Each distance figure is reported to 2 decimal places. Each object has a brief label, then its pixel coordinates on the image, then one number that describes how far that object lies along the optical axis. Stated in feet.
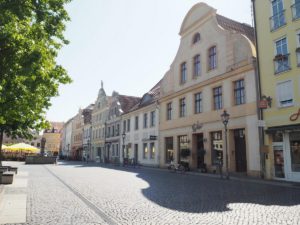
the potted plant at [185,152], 67.95
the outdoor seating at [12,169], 52.03
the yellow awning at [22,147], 90.42
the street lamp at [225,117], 51.09
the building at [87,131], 151.91
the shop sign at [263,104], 48.40
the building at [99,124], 136.01
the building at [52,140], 296.16
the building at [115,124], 114.97
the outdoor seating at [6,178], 36.92
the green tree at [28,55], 21.50
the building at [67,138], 211.31
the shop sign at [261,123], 48.62
